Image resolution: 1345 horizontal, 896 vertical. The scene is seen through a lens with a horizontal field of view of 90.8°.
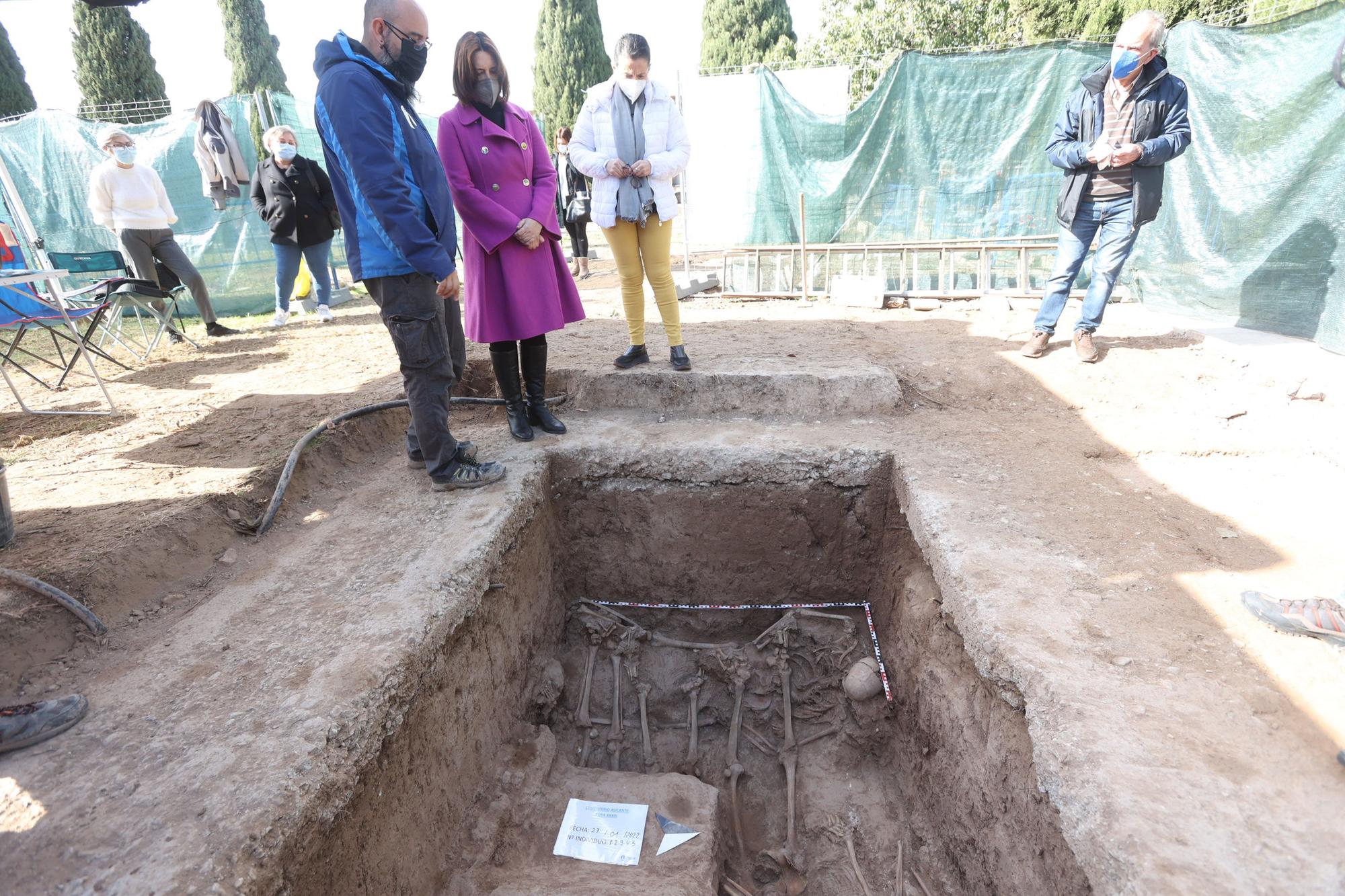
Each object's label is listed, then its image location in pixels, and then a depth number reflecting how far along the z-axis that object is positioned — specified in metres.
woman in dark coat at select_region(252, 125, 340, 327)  6.63
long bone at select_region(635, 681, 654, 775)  3.34
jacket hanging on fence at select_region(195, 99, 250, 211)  7.41
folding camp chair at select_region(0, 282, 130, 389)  4.82
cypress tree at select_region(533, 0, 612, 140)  25.06
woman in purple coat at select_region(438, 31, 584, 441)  3.08
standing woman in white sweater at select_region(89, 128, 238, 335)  6.27
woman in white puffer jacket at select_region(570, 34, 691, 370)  3.85
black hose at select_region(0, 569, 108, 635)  2.37
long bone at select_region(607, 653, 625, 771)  3.35
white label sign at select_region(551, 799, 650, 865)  2.57
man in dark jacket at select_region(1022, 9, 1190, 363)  4.00
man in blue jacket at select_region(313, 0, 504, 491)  2.49
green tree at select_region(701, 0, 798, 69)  22.19
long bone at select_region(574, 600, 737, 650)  3.78
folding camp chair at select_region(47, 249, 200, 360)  5.77
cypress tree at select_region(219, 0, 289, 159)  24.00
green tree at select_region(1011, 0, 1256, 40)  10.51
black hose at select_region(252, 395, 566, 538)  3.14
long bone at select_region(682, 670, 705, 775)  3.38
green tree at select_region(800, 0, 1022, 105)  17.22
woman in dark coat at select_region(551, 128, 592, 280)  8.59
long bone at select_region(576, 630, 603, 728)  3.42
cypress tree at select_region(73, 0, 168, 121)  19.92
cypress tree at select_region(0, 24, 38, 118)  17.22
